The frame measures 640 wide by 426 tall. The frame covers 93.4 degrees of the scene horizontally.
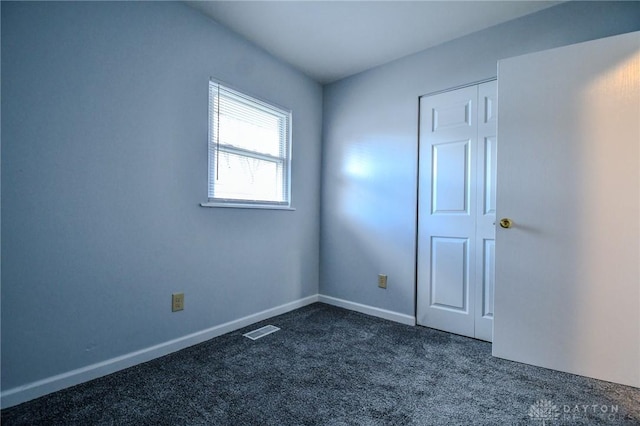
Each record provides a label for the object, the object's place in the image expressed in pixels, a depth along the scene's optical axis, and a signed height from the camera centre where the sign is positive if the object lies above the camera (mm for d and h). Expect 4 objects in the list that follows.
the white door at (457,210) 2211 +39
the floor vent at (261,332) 2209 -911
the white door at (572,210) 1576 +40
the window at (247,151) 2211 +495
